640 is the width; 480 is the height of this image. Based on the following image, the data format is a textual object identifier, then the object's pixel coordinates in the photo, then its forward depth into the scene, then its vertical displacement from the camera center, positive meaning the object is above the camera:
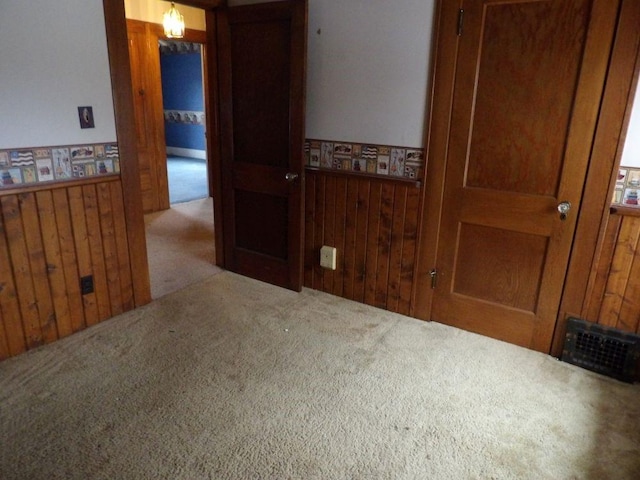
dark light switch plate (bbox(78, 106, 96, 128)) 2.39 -0.08
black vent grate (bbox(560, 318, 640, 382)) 2.23 -1.14
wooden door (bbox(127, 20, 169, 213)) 4.68 -0.10
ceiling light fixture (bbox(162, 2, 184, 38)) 4.30 +0.76
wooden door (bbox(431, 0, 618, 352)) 2.14 -0.20
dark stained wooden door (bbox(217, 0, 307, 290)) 2.82 -0.18
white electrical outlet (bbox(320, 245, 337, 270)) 3.09 -0.98
